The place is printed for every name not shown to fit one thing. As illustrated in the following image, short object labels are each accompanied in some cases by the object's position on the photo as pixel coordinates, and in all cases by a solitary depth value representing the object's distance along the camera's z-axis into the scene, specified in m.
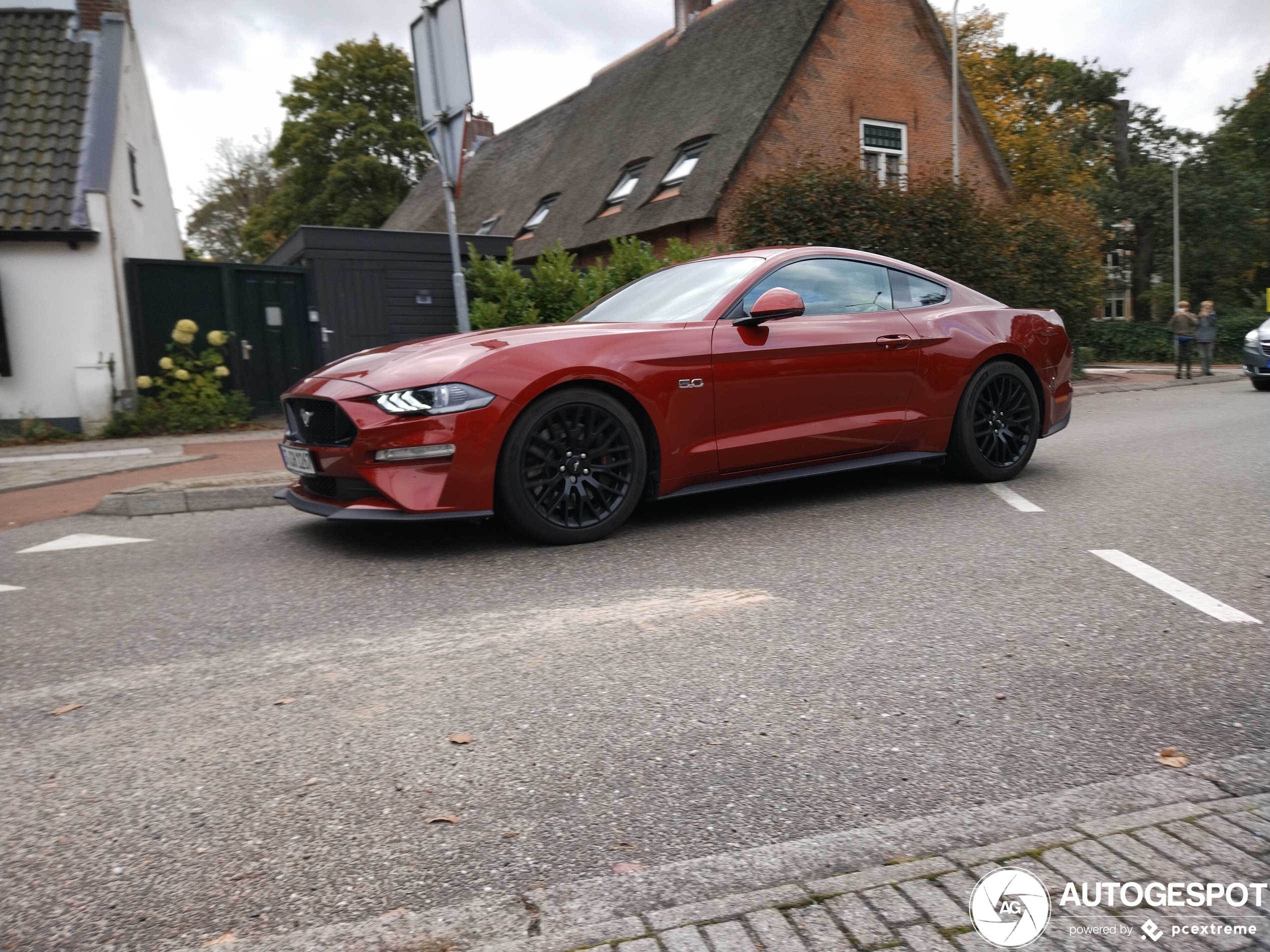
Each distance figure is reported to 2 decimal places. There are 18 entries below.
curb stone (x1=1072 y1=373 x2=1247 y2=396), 19.28
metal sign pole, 8.16
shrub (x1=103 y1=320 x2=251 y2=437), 12.98
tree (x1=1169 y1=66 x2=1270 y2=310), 44.41
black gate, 13.73
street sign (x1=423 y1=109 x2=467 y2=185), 7.81
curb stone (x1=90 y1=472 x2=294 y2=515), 7.12
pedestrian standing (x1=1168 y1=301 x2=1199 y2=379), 23.73
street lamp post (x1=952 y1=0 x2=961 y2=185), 21.78
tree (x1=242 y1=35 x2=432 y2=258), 42.31
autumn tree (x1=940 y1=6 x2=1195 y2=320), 33.62
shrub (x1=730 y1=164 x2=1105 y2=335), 16.55
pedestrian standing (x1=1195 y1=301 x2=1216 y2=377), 24.44
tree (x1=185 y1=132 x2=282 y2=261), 45.66
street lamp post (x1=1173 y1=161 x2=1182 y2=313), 41.56
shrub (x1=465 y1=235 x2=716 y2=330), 12.41
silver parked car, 18.27
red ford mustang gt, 5.05
